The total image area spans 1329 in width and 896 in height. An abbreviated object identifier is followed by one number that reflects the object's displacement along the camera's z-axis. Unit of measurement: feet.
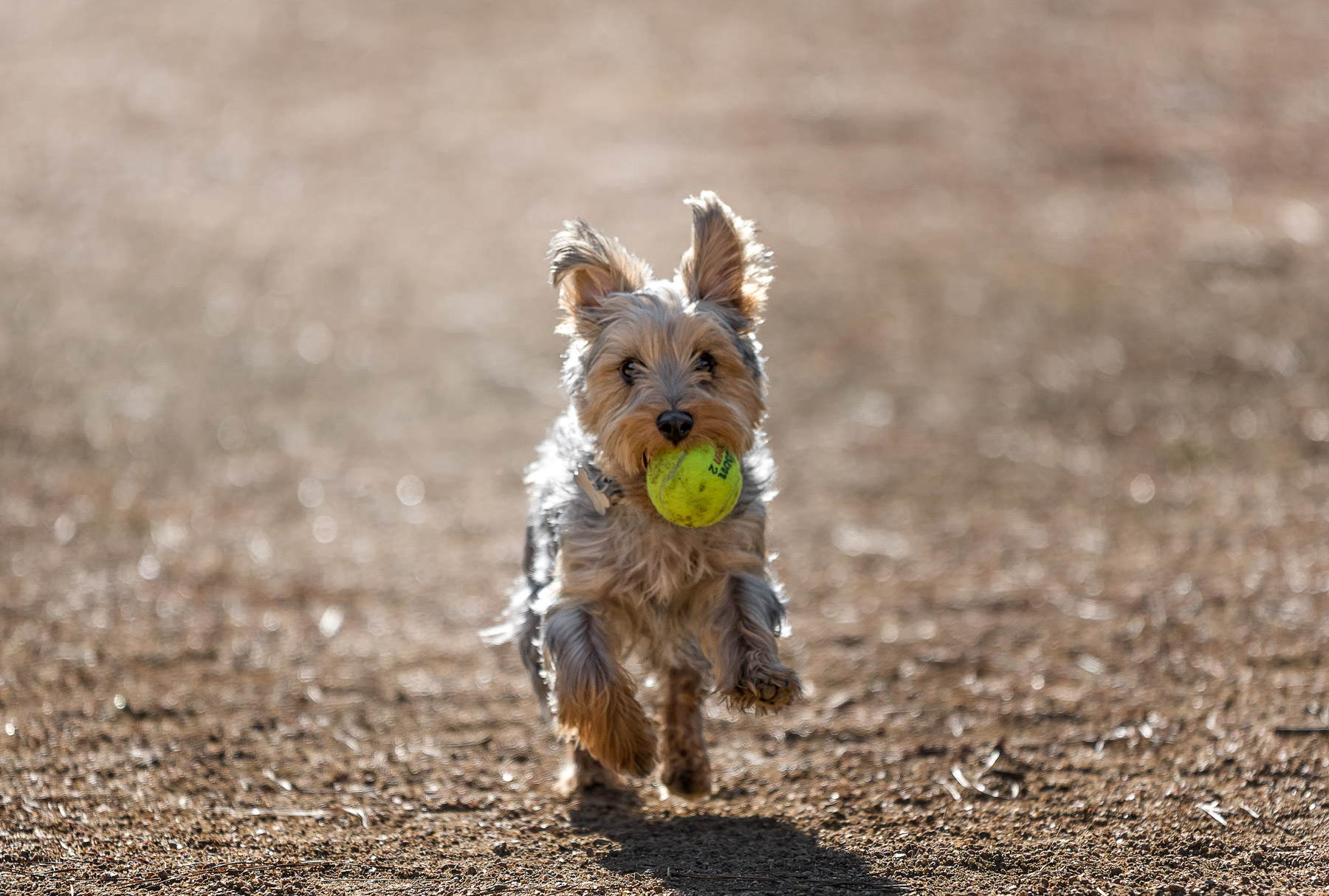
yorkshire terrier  34.19
